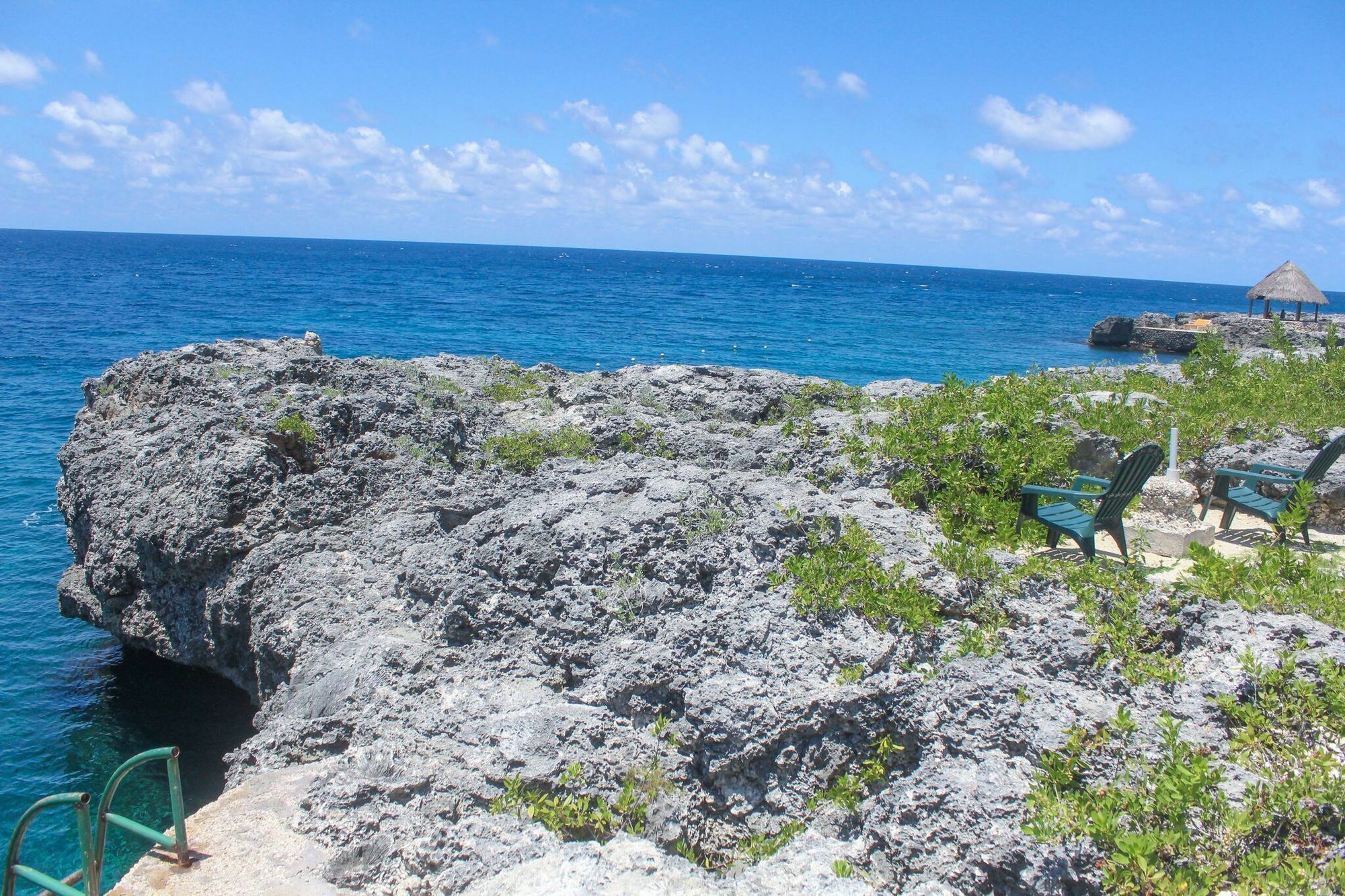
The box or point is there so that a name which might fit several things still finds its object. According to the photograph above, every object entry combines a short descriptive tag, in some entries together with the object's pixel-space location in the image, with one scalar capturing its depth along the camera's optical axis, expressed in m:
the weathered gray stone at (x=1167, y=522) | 7.28
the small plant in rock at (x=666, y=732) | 5.12
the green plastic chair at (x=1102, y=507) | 6.54
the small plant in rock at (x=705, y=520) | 5.91
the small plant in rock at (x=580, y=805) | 4.58
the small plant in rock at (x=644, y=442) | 9.05
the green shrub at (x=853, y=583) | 5.20
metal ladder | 3.71
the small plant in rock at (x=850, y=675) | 4.89
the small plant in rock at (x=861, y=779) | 4.68
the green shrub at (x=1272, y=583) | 4.98
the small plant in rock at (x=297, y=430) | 8.62
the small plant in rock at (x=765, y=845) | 4.62
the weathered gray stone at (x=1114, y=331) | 51.78
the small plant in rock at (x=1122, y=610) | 4.80
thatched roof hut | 38.85
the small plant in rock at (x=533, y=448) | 8.74
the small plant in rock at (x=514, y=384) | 11.65
